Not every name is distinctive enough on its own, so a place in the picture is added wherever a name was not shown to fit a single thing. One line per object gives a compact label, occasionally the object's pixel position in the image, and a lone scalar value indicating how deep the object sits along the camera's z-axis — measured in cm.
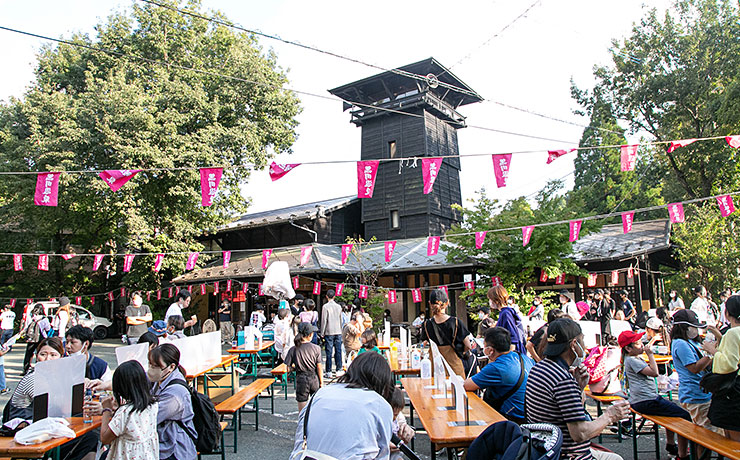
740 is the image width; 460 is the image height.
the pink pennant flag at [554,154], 809
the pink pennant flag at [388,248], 1426
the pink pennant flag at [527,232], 1191
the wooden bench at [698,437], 324
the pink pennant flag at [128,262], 1673
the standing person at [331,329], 1009
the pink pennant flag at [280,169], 856
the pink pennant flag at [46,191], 939
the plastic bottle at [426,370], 560
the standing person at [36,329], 902
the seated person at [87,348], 500
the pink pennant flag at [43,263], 1683
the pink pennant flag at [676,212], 1016
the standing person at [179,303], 830
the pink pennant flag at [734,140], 841
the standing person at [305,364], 599
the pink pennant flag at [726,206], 1032
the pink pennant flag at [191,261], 1679
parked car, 1926
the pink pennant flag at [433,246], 1424
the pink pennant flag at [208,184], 952
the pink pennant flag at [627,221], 1123
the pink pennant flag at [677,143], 796
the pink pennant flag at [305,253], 1632
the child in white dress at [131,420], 313
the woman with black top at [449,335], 531
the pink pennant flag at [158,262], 1745
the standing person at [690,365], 425
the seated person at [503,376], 379
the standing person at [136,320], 866
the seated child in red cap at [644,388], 444
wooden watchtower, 2172
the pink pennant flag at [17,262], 1609
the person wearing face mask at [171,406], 343
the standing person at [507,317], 493
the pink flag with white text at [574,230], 1151
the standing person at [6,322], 1243
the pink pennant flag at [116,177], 870
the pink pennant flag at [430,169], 925
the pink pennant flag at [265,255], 1597
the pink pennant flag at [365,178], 953
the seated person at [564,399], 275
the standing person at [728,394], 352
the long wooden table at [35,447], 337
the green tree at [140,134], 1736
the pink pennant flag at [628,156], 848
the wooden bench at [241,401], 520
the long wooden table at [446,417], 320
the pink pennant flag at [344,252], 1565
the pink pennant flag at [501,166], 862
